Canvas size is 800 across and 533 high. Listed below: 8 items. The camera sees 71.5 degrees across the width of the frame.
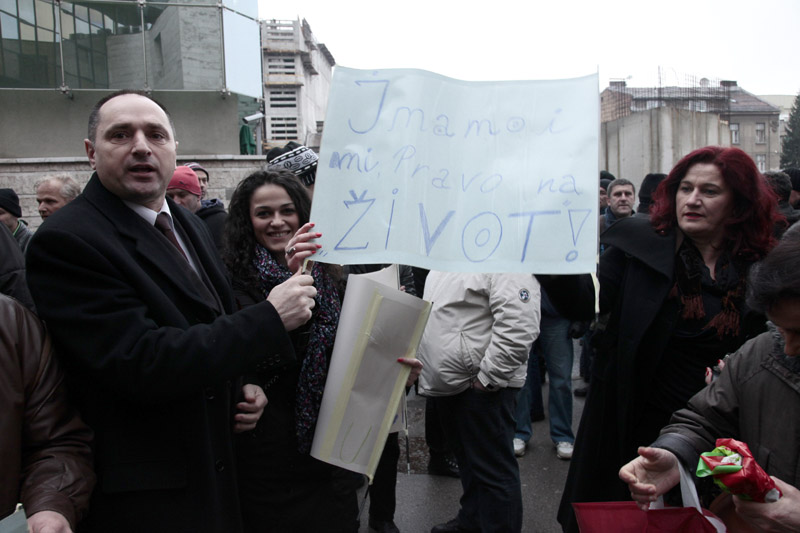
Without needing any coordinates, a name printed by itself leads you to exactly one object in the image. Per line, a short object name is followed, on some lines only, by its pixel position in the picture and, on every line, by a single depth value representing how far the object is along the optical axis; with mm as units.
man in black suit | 1336
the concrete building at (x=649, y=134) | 13789
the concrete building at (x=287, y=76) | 50031
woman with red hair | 2146
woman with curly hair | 1897
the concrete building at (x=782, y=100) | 74375
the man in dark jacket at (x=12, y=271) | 2512
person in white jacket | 2764
